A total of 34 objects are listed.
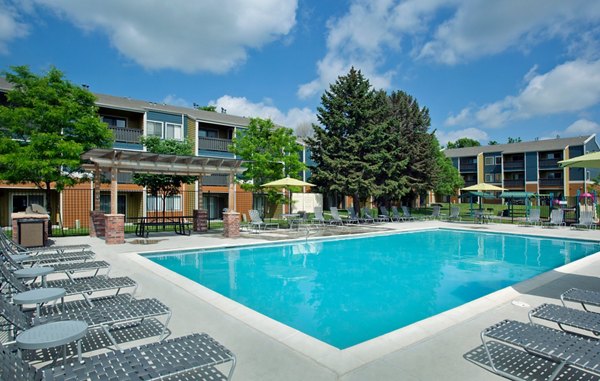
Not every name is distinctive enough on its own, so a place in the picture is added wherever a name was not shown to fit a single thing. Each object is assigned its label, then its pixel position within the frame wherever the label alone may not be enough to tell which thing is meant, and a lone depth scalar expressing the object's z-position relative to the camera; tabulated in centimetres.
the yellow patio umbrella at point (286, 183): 1908
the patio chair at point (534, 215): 2122
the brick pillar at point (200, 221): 1713
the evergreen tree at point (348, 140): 2531
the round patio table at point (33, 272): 496
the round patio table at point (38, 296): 377
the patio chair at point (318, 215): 2141
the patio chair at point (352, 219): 2264
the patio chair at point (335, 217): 2142
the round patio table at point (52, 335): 271
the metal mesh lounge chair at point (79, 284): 435
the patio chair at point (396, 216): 2488
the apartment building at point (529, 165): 4531
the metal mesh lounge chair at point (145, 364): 197
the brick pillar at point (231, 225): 1521
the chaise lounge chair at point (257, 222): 1812
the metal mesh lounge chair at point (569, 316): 357
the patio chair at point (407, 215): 2552
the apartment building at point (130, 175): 2236
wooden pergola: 1336
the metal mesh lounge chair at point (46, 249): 801
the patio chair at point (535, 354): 282
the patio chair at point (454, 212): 2438
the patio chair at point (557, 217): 2056
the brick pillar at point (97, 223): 1485
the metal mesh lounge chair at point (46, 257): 659
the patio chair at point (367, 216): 2345
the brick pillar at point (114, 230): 1295
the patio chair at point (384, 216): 2458
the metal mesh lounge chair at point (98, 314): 313
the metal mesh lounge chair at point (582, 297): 440
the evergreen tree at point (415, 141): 3023
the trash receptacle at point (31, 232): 1130
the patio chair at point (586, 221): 1941
